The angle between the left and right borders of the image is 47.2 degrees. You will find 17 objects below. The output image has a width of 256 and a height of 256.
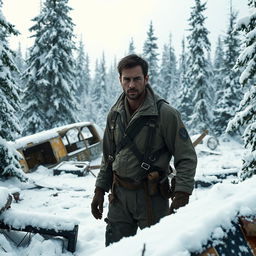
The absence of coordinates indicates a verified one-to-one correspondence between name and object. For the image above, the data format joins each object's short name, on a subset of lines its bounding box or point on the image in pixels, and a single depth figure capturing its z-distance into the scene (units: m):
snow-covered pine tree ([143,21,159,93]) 37.25
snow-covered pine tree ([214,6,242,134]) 28.42
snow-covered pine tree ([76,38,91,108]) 55.01
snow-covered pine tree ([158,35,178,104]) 53.00
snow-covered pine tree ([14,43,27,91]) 67.04
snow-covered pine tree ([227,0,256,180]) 6.75
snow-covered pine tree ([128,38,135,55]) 50.22
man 3.04
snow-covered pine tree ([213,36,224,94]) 51.11
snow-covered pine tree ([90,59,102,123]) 57.19
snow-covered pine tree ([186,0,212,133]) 28.36
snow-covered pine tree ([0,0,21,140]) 8.77
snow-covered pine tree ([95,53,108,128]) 53.62
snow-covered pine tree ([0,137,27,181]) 8.75
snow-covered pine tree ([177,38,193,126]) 35.81
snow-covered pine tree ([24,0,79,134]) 21.08
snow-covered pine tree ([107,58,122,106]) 76.49
